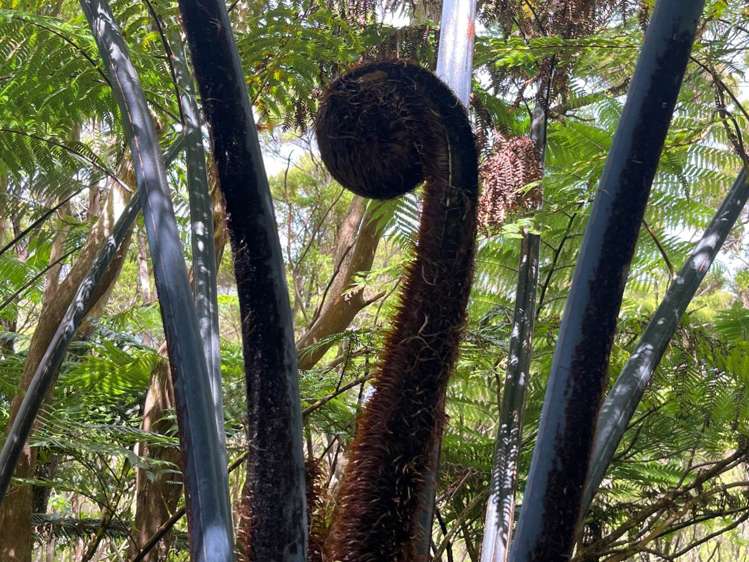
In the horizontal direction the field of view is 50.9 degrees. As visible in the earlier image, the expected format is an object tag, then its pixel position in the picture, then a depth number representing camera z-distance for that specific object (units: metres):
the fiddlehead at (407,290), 1.03
